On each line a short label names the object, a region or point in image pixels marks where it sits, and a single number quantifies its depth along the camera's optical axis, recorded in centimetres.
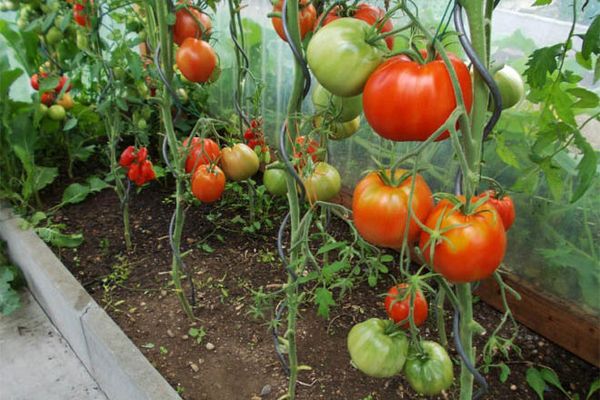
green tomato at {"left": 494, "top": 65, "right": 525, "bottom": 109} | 82
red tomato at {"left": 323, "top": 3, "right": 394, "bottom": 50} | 89
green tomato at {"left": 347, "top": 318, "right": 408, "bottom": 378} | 93
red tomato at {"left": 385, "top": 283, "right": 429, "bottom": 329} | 95
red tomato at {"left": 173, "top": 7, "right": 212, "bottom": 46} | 139
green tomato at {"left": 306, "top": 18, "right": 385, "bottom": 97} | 65
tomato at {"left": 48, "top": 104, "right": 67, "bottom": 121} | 227
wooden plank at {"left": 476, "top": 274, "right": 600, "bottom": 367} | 141
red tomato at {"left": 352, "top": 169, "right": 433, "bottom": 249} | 67
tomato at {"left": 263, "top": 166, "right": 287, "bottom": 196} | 150
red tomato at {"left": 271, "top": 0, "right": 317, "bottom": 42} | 98
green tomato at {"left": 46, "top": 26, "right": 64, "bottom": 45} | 214
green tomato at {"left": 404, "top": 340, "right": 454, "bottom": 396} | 93
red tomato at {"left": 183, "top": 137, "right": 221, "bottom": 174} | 154
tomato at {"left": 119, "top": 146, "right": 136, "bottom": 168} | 173
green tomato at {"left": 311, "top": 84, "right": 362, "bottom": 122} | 95
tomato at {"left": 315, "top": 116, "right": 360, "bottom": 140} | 122
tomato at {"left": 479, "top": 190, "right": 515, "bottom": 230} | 91
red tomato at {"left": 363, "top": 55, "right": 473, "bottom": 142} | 59
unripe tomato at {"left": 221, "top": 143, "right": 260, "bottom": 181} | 165
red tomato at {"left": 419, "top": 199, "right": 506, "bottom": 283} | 61
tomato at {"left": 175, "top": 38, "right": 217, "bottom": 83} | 139
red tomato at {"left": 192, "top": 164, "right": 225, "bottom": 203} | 157
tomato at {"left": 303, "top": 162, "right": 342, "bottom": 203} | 122
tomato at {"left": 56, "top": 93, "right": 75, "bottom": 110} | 232
